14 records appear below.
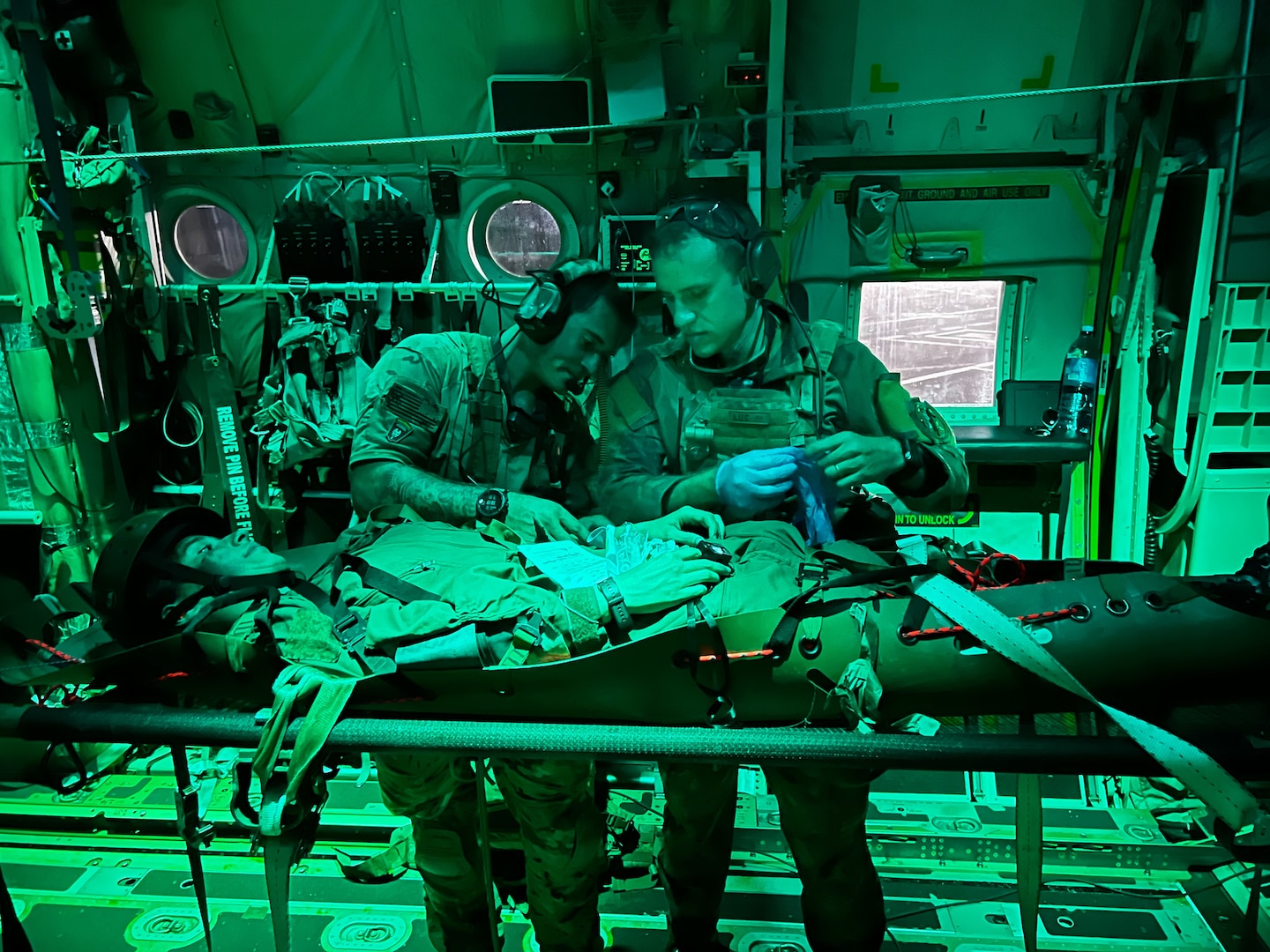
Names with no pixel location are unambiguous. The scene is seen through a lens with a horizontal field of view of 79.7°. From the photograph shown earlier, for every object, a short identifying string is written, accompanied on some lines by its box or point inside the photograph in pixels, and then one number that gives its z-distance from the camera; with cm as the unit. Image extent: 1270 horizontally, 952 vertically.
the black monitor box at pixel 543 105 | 229
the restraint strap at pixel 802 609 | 156
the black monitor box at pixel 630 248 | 202
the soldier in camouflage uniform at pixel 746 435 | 194
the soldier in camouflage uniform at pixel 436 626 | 163
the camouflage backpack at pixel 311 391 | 275
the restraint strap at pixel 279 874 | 157
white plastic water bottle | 238
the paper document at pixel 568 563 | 185
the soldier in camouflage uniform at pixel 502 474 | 192
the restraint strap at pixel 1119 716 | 132
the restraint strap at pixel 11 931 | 184
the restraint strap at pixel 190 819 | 171
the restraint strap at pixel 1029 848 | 158
